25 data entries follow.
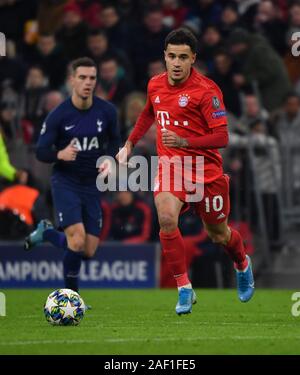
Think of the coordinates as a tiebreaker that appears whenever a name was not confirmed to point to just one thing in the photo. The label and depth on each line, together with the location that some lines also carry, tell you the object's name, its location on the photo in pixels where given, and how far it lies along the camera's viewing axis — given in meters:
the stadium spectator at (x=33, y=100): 18.55
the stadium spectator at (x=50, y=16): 20.20
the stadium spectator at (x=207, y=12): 20.57
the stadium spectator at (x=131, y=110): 17.66
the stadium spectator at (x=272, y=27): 20.11
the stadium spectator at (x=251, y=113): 17.95
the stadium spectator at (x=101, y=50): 19.33
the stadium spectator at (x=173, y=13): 20.66
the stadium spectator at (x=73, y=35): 19.81
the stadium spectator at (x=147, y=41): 19.83
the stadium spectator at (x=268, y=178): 17.64
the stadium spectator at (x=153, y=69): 19.02
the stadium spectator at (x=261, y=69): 18.77
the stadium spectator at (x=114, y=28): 20.16
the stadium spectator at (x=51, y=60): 19.64
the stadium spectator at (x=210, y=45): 19.45
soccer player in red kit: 11.02
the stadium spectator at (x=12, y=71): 19.41
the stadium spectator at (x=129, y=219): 17.31
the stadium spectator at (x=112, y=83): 18.70
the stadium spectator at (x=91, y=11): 20.72
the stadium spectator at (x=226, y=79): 18.62
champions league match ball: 10.56
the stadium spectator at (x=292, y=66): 19.44
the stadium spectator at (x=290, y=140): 17.55
